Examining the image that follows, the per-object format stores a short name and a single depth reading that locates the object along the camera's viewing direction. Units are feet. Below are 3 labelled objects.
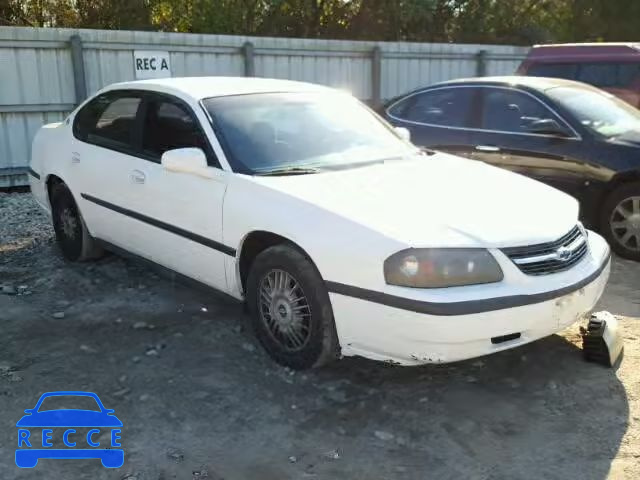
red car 27.30
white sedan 10.71
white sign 32.83
